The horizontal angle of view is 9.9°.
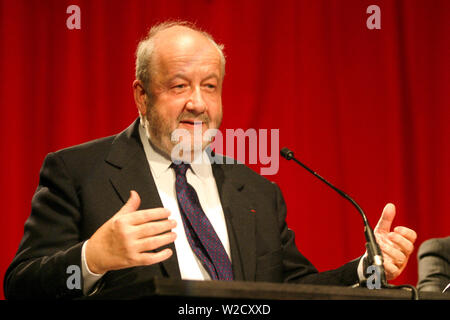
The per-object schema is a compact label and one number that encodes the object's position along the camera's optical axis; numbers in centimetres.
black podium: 419
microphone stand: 443
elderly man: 453
